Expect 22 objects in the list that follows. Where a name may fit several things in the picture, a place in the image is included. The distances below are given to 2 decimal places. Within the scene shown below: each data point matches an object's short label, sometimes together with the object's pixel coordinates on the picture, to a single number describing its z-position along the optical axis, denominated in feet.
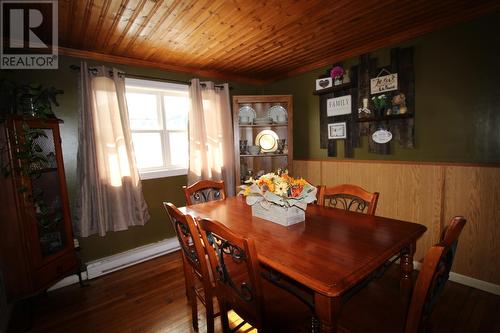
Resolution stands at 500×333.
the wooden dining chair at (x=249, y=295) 3.21
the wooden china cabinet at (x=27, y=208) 5.83
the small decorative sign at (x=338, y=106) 9.20
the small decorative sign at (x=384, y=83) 7.89
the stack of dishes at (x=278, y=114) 10.88
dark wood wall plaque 7.68
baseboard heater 7.77
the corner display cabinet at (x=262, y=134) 10.54
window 9.37
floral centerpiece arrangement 4.76
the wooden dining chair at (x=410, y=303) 2.55
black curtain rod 7.66
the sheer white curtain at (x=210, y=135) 10.06
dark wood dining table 2.96
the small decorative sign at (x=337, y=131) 9.50
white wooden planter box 4.81
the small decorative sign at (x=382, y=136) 8.25
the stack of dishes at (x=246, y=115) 11.03
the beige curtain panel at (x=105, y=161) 7.75
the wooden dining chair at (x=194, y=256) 4.25
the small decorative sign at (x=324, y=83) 9.54
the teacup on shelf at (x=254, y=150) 10.96
